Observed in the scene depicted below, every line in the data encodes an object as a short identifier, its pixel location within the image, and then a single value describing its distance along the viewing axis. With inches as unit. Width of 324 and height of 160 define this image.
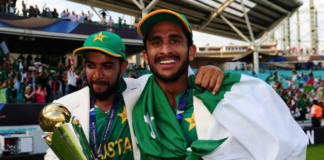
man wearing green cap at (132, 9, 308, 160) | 72.3
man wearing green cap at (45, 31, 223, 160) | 95.2
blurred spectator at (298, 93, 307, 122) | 651.5
